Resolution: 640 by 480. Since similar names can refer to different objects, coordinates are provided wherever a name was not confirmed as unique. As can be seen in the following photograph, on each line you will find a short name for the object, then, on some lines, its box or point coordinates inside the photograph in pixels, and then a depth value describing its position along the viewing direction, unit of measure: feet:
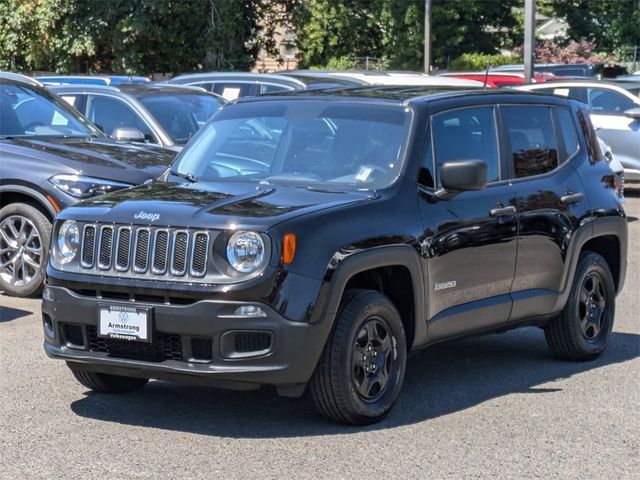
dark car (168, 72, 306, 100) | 56.08
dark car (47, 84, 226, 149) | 44.42
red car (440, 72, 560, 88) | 79.50
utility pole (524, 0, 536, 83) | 81.82
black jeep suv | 21.15
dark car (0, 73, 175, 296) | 35.37
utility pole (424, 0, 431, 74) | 125.49
